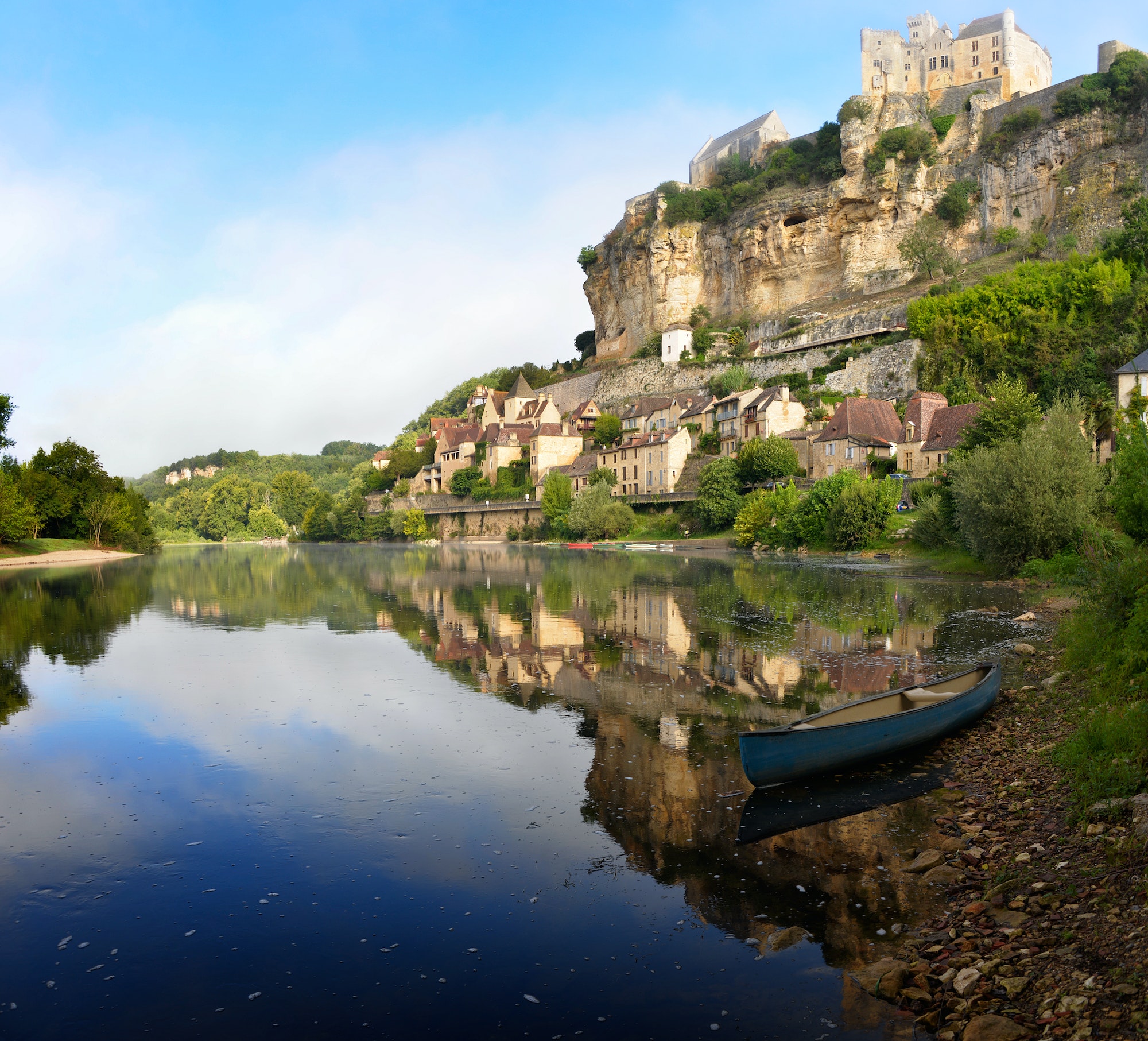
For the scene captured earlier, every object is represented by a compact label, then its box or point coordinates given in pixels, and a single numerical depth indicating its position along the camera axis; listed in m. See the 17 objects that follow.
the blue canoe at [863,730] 10.35
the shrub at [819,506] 51.09
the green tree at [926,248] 77.00
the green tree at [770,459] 64.62
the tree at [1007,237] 74.81
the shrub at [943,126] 82.69
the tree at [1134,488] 13.88
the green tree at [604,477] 82.44
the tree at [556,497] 80.62
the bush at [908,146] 82.12
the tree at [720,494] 65.31
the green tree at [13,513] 56.06
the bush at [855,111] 84.94
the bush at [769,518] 55.81
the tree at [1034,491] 30.58
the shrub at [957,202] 78.88
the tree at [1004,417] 39.88
